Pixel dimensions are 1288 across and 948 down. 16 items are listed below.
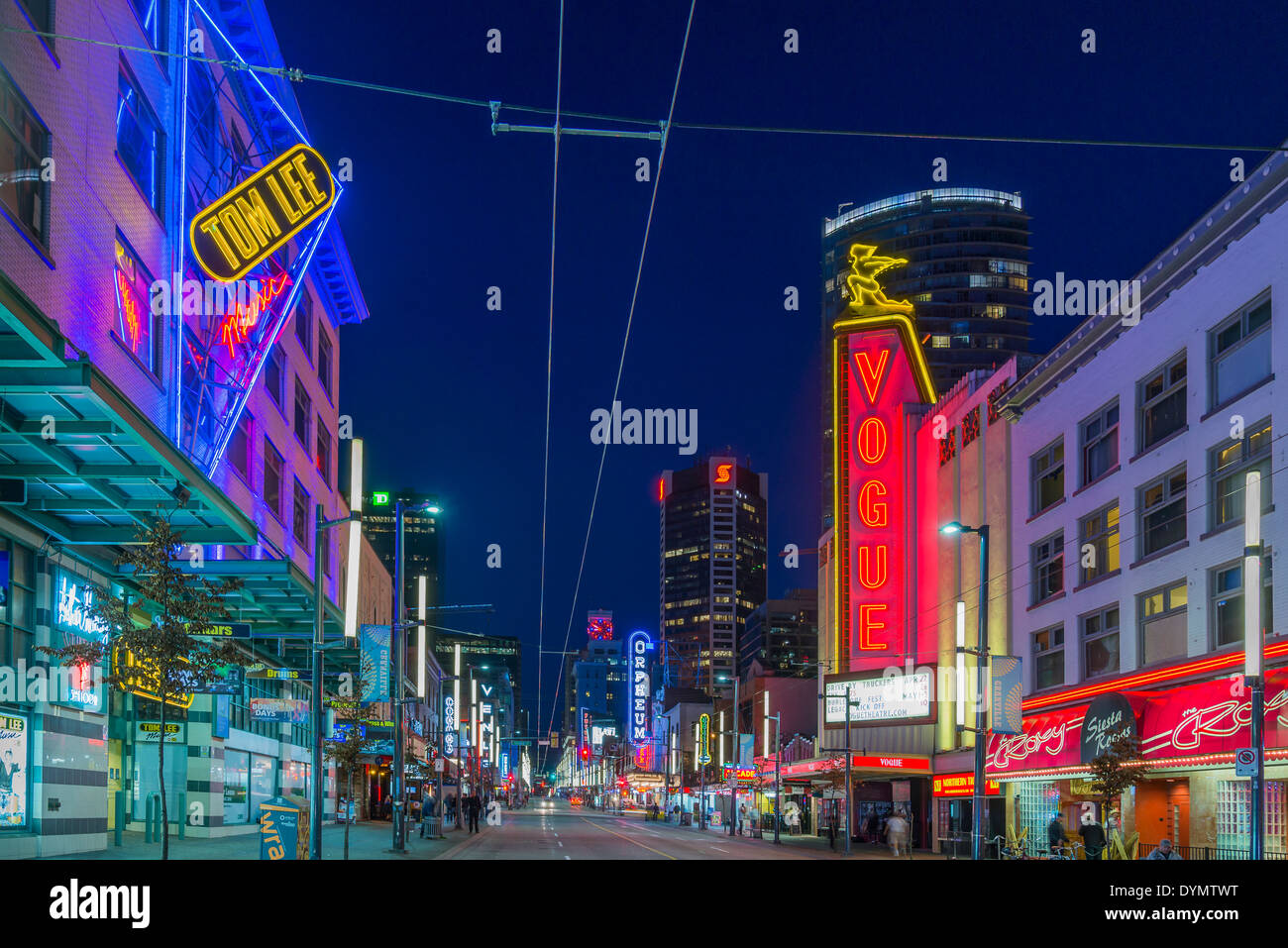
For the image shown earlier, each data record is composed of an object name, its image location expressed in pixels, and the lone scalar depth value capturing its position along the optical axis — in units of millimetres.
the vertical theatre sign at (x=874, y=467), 62125
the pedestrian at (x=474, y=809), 65875
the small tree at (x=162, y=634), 22812
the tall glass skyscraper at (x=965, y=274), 188875
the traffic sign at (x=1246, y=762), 22922
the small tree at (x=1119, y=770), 34156
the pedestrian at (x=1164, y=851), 27406
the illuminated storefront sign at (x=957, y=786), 49219
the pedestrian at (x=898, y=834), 50938
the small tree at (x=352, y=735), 49053
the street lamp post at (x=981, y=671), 33562
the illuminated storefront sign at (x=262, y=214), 34812
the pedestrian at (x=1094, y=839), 29594
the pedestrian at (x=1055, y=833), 36031
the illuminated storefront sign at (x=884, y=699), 59281
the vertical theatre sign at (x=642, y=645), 194125
